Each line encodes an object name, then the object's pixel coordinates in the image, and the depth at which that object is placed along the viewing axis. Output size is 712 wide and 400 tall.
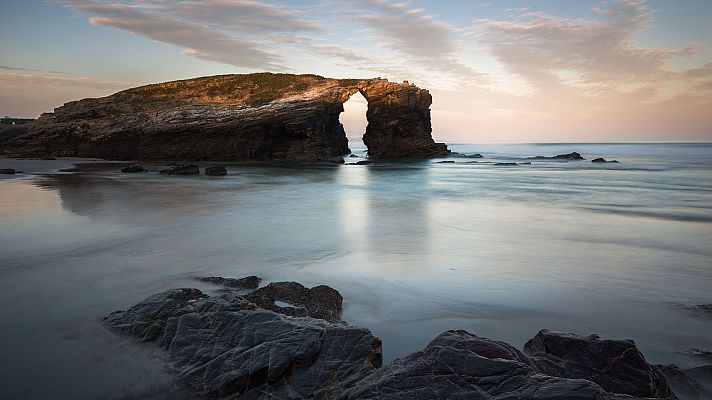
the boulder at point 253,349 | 2.81
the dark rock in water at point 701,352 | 3.64
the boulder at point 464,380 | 2.20
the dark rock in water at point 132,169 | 23.63
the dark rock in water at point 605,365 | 2.78
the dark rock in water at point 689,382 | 3.06
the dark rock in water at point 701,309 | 4.57
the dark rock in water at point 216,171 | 23.38
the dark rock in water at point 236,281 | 5.26
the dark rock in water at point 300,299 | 4.23
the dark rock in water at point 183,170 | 23.12
